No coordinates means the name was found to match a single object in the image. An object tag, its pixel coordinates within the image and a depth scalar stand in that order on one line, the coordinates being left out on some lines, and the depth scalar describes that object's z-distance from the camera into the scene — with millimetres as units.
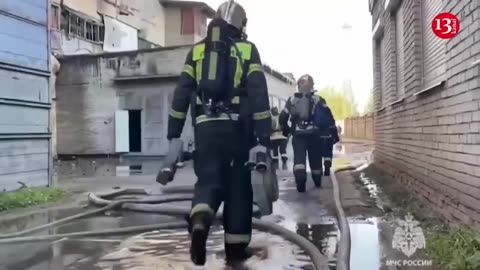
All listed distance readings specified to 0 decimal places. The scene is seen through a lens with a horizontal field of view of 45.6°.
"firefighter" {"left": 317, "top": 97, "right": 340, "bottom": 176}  8787
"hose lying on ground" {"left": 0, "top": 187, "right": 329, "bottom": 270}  4715
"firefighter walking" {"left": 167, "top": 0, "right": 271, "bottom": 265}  4035
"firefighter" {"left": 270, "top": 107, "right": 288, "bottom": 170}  14473
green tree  53875
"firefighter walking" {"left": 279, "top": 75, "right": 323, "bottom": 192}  8422
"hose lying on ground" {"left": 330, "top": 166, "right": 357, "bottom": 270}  3895
